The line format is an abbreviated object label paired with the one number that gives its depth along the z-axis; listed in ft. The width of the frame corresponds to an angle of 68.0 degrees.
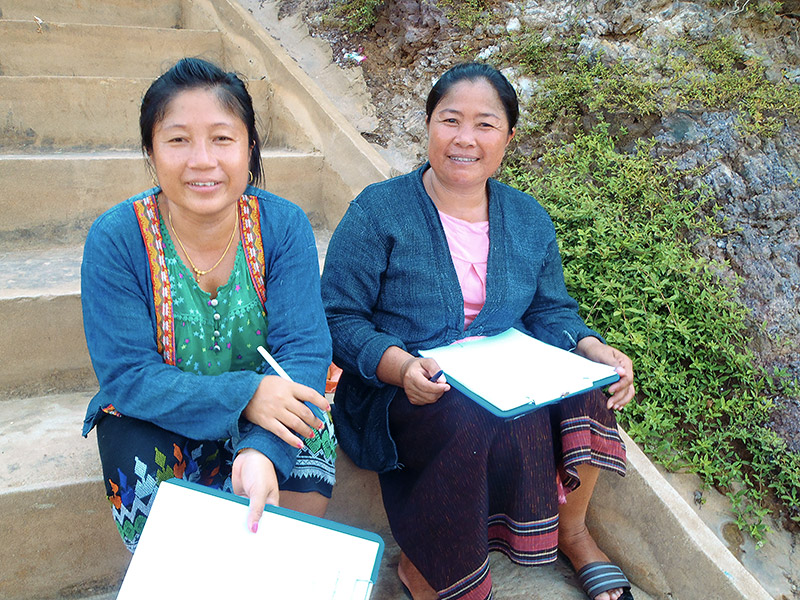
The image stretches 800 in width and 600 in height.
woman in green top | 4.33
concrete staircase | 5.28
